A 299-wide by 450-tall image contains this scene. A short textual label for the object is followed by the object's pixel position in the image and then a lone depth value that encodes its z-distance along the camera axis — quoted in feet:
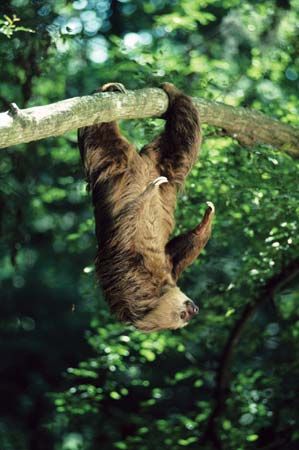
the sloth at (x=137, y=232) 43.40
